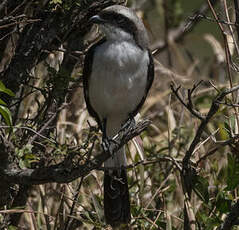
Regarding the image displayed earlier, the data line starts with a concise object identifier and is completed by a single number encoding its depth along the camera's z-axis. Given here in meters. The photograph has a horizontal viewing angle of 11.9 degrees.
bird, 8.62
